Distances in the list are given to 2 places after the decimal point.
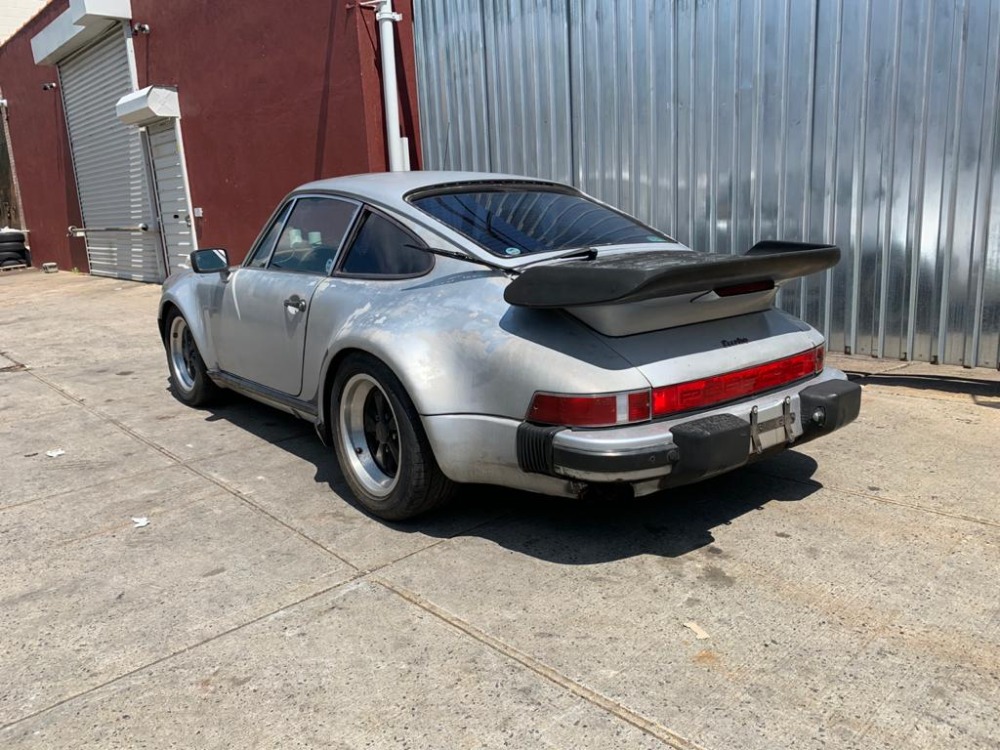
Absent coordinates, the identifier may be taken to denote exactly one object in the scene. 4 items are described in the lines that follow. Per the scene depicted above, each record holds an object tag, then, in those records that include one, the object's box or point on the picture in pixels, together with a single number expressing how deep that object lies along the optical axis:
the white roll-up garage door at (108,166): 15.29
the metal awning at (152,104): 13.03
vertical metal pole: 8.94
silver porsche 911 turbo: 2.93
